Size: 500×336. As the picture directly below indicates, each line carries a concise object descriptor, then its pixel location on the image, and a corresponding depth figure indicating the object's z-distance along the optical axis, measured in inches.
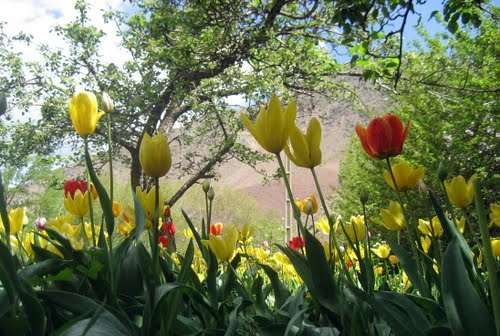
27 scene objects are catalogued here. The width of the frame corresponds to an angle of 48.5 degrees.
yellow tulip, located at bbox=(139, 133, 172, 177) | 20.5
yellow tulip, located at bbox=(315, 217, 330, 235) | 55.4
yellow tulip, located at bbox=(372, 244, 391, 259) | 70.0
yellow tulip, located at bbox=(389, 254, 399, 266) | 71.0
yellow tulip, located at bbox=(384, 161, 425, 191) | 27.4
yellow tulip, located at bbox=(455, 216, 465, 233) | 31.6
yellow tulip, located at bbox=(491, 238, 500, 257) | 36.3
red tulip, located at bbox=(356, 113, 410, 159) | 25.4
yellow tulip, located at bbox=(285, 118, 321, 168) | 22.4
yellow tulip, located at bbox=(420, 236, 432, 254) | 43.3
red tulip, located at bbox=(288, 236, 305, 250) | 55.2
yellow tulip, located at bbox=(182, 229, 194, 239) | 62.5
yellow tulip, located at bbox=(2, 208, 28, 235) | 35.9
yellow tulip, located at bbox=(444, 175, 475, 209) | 26.8
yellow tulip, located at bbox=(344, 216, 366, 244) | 34.1
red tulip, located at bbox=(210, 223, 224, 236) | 57.0
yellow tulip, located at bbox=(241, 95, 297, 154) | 21.2
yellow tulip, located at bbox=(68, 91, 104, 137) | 26.1
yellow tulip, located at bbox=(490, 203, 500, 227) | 28.2
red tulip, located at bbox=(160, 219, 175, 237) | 39.2
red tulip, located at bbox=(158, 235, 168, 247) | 48.8
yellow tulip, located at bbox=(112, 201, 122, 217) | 41.4
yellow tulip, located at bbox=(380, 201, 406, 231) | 32.0
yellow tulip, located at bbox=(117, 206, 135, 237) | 37.4
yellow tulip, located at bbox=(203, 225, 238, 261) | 29.0
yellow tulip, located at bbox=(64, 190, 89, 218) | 33.7
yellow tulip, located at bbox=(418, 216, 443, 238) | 33.9
